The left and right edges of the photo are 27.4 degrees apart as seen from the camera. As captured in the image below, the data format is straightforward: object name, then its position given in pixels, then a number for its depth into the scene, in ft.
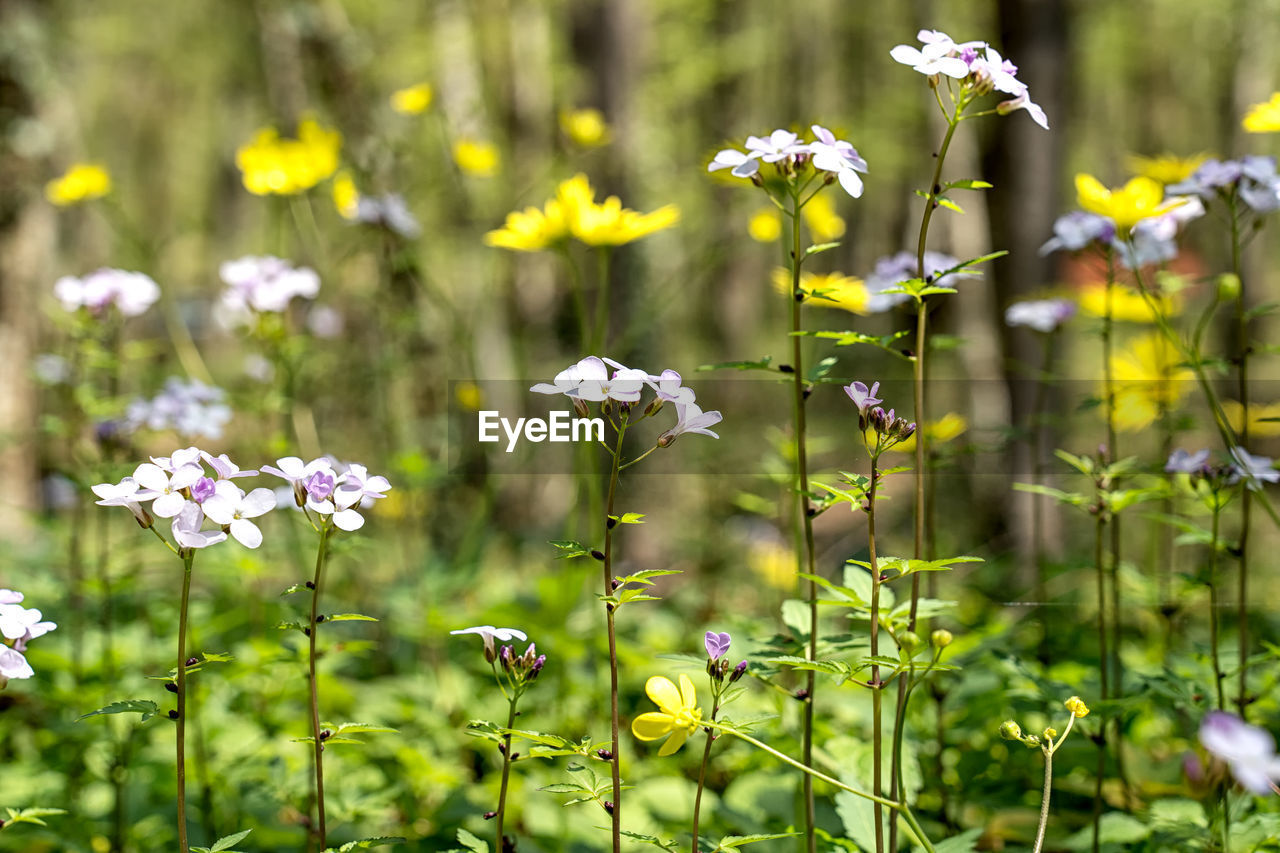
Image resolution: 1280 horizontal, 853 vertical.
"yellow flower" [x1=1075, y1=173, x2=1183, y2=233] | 2.11
